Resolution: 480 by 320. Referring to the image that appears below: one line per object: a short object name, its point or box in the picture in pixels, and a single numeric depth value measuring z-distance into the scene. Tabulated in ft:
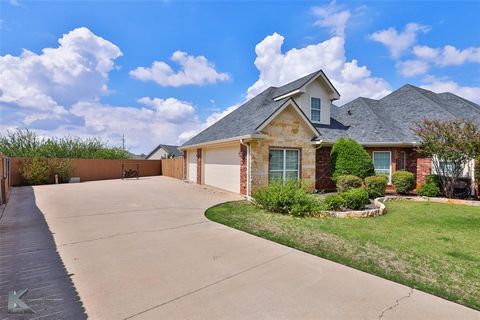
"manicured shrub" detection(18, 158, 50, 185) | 62.39
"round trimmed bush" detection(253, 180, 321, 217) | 28.58
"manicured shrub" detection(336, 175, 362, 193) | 41.39
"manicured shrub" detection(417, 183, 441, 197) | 41.71
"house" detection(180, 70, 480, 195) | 41.42
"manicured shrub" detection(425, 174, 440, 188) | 42.83
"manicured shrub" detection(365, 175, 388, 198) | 41.09
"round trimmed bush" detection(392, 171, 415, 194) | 44.24
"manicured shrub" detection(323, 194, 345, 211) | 30.42
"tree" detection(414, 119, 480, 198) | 36.68
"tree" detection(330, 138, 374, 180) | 44.34
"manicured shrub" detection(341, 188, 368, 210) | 30.81
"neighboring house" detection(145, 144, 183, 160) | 152.05
